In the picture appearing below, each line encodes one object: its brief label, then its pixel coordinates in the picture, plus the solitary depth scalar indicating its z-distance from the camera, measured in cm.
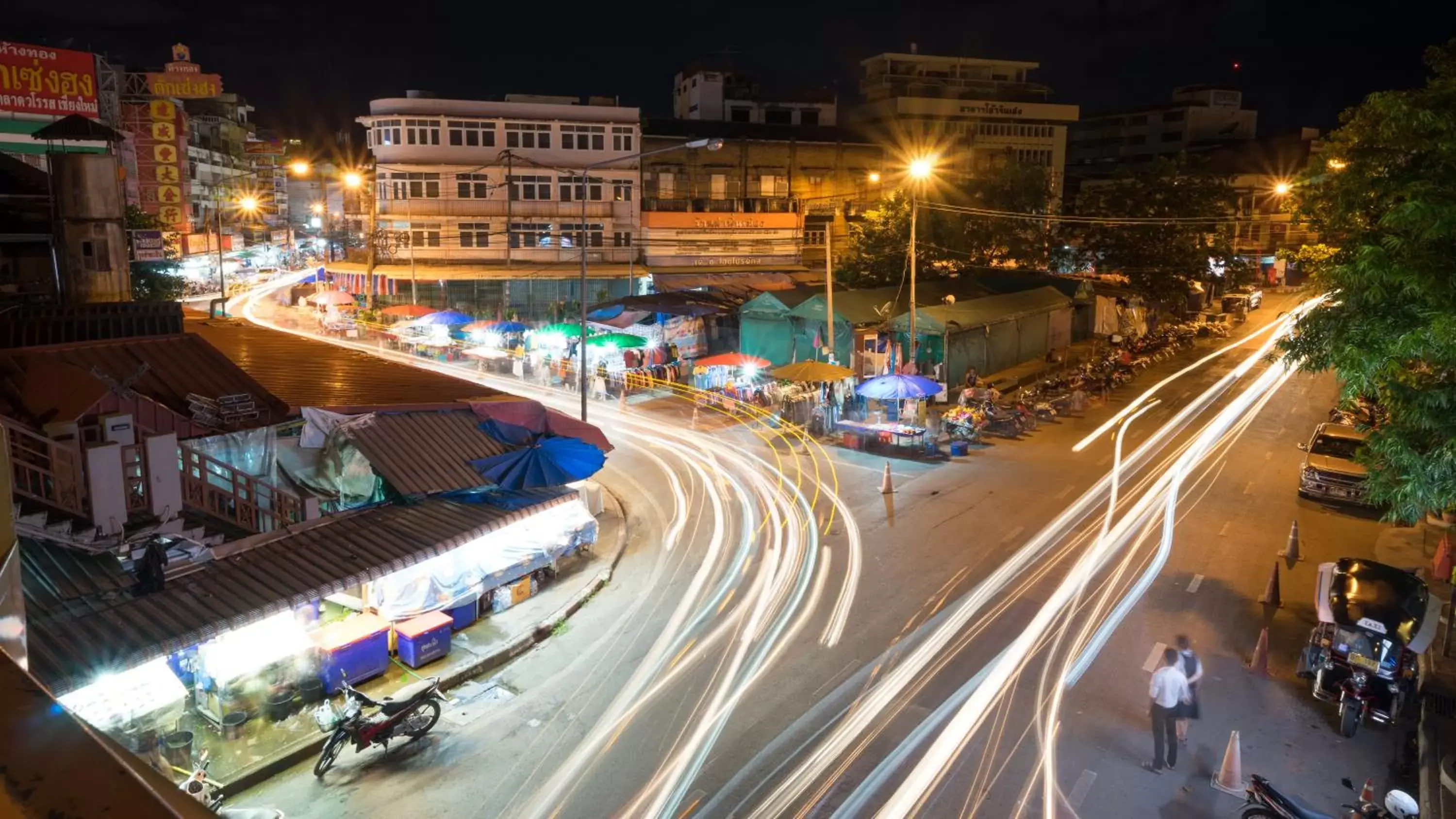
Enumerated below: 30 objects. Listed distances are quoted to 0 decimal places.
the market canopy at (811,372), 2855
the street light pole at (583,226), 1936
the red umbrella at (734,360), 3131
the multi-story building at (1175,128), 9150
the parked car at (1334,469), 2072
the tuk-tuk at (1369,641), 1143
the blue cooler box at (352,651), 1223
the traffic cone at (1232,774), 1015
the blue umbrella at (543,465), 1518
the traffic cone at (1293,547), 1723
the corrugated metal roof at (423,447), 1387
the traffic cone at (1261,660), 1294
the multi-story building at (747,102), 7044
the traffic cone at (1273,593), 1526
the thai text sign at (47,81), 2852
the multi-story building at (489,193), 4766
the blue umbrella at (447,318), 3741
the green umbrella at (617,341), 3409
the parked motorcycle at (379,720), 1068
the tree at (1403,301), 1074
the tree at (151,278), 2833
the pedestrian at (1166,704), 1037
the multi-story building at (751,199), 5266
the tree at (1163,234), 5062
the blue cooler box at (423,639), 1305
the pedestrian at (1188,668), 1077
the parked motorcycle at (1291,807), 870
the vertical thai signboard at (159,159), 3806
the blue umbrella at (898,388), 2652
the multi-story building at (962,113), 6925
